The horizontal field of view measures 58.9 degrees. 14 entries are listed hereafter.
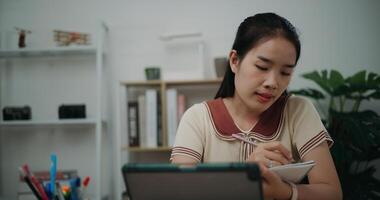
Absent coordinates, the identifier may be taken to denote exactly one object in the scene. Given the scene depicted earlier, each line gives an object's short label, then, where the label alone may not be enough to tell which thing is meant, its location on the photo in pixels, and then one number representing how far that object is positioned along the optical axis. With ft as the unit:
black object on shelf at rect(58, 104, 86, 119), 6.21
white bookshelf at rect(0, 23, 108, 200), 6.10
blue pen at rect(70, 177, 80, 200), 2.62
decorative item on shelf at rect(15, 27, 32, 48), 6.39
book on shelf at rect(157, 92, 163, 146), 5.95
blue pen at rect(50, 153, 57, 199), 2.46
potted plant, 4.66
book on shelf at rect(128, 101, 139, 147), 5.97
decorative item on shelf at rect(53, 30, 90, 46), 6.36
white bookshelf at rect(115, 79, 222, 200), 5.93
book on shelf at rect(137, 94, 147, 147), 5.95
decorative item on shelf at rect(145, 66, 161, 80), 6.18
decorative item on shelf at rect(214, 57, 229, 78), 5.89
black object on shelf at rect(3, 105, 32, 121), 6.26
